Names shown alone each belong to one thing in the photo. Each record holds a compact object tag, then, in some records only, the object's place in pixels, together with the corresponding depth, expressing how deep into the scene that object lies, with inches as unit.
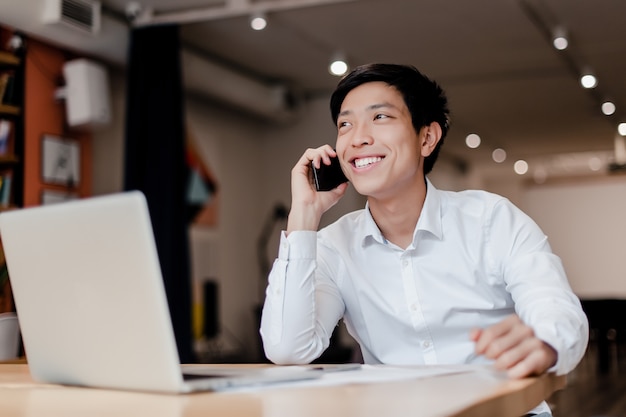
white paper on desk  44.5
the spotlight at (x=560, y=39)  233.0
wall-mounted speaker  215.3
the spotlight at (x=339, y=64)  258.4
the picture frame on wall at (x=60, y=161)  214.7
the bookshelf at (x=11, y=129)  202.4
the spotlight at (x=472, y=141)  420.2
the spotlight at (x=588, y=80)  286.8
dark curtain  225.8
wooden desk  35.5
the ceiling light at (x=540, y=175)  561.3
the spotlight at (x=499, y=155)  464.1
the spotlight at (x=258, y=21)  213.5
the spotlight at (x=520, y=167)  507.0
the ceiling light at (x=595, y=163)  513.4
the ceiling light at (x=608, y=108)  335.3
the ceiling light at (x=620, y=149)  412.8
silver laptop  39.3
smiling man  65.4
